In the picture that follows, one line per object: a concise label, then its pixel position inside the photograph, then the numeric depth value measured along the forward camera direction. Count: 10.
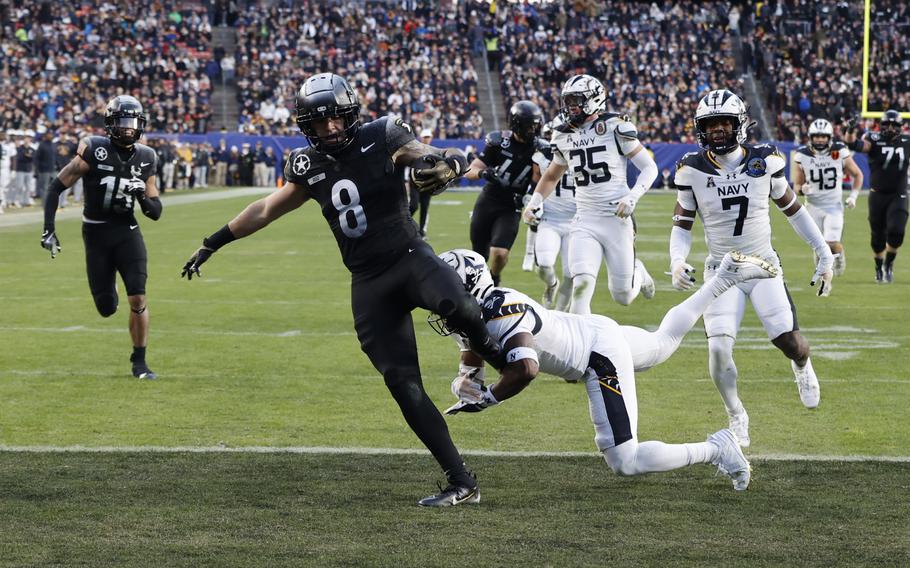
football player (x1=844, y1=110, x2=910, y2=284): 30.45
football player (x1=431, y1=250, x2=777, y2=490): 10.35
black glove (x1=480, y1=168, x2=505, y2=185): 21.06
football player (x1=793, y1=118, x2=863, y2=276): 30.12
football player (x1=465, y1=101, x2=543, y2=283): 20.97
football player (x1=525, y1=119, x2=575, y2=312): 21.81
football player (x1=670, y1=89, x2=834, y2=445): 13.39
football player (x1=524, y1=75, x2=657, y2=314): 17.92
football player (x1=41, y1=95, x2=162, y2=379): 17.87
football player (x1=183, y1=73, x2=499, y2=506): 10.79
